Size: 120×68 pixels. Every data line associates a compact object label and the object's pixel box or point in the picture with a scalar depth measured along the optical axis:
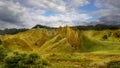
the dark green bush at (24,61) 13.64
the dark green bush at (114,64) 18.88
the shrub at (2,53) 22.11
